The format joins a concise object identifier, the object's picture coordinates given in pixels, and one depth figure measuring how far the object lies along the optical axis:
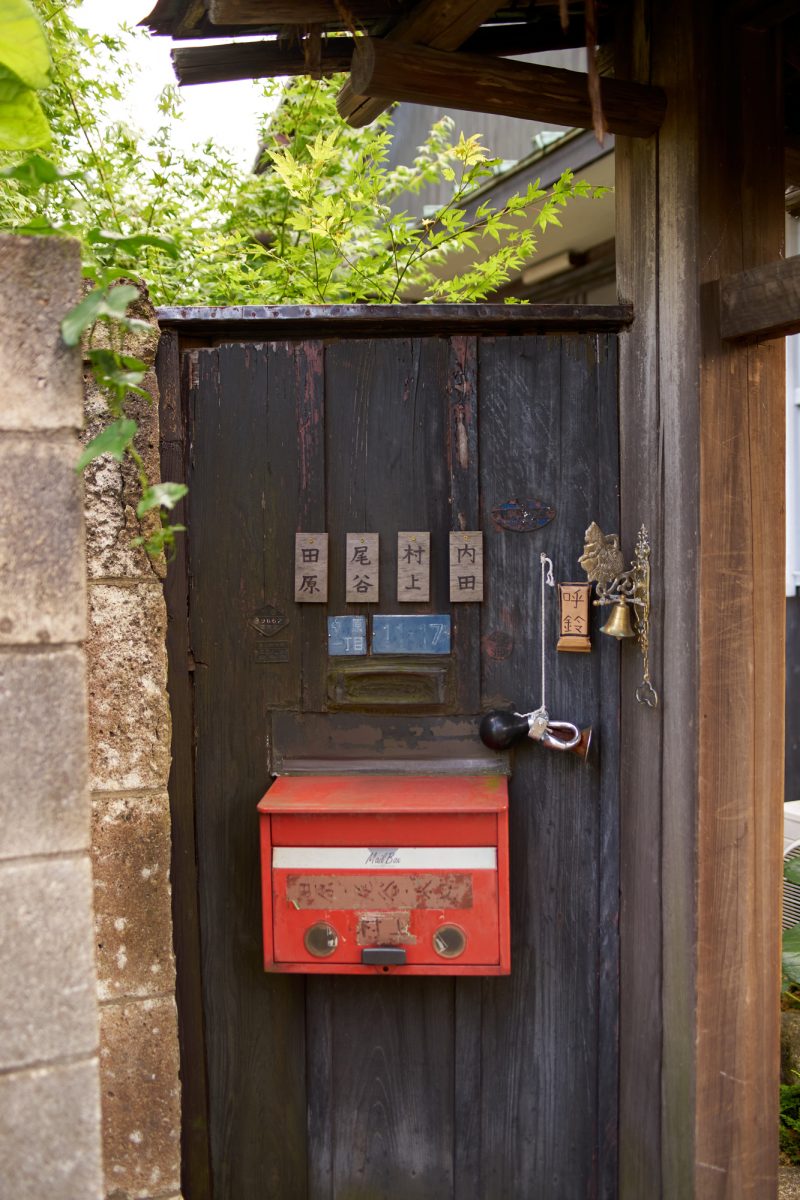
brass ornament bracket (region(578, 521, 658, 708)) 2.52
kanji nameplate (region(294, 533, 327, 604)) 2.58
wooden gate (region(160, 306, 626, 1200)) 2.59
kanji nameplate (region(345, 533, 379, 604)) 2.58
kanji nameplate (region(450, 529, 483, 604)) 2.58
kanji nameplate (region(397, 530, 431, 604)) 2.58
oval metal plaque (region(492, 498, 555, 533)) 2.61
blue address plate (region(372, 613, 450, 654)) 2.60
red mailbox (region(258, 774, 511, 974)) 2.42
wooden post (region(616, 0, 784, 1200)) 2.38
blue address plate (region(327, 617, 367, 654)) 2.59
